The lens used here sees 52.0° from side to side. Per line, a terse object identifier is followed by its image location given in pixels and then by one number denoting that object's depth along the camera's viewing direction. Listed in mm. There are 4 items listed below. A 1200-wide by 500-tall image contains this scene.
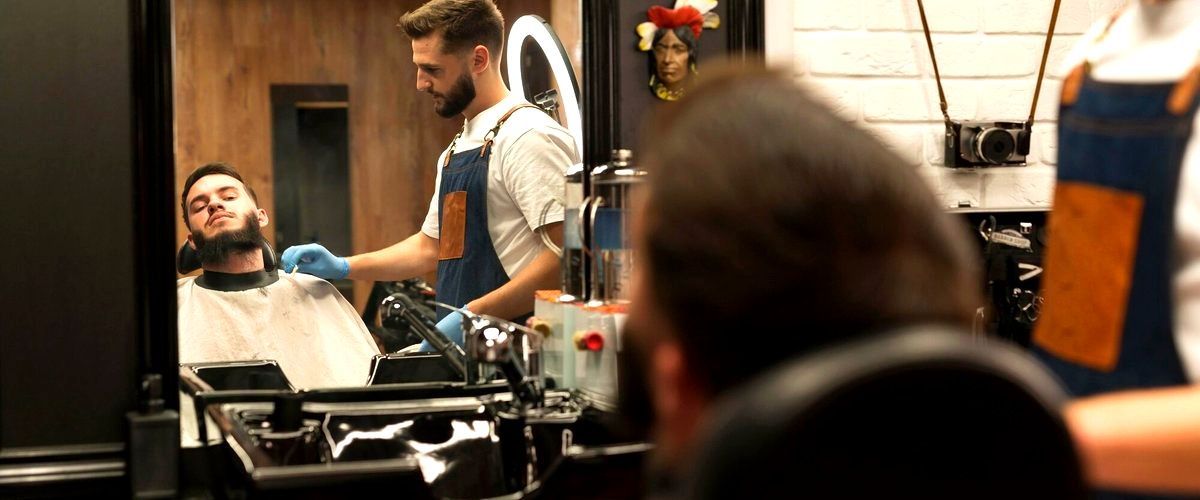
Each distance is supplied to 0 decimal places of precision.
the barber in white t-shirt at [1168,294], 739
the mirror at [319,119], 2029
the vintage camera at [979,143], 2344
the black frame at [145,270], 1840
